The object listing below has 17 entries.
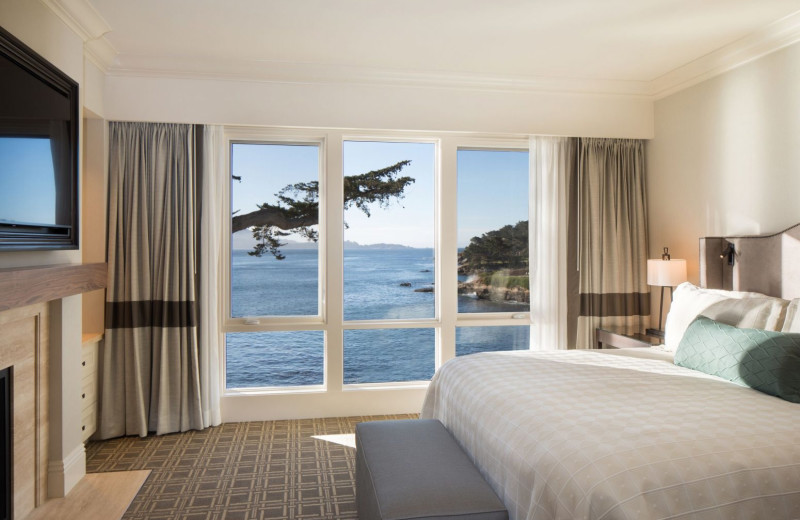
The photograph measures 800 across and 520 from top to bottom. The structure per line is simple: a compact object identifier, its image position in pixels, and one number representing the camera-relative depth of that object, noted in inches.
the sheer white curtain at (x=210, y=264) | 157.6
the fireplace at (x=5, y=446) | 95.3
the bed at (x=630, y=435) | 63.2
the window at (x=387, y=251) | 175.6
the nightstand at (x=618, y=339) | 153.5
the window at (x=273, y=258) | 169.3
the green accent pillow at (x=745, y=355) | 91.8
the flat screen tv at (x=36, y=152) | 89.0
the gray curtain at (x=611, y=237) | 177.8
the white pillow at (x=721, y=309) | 111.0
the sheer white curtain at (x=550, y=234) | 176.6
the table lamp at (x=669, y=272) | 154.9
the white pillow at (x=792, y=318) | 104.4
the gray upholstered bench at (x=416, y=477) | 73.0
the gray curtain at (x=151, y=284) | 152.8
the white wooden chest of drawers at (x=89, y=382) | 141.6
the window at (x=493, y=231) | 181.2
